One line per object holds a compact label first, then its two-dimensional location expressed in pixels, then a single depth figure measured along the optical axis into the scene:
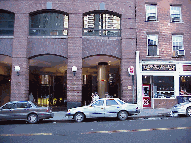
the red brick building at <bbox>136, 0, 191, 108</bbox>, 18.14
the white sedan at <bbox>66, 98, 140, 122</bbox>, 12.84
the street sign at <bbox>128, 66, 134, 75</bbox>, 17.20
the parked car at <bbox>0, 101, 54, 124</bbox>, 12.70
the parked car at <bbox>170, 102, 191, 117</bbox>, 13.81
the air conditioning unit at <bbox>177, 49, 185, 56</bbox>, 18.03
